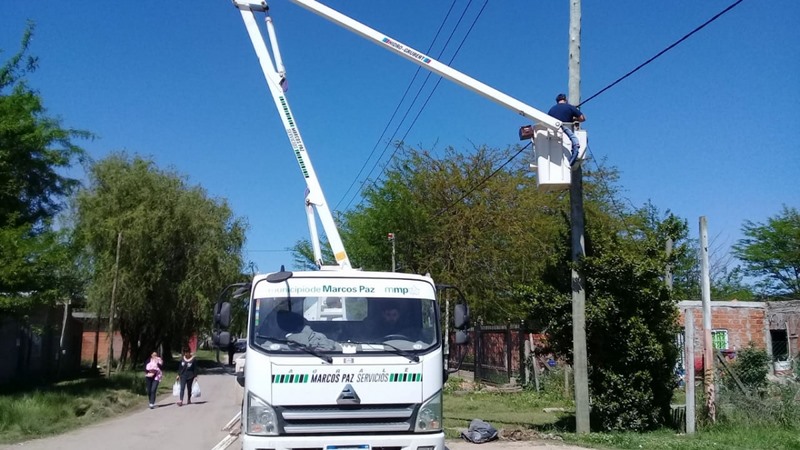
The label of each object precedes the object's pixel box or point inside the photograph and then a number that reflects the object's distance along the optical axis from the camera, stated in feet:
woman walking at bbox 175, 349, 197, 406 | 70.15
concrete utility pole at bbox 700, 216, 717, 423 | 41.98
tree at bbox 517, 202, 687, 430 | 42.60
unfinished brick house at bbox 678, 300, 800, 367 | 81.00
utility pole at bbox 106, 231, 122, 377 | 101.21
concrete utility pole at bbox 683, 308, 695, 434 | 41.36
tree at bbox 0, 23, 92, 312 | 56.49
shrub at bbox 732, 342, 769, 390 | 45.01
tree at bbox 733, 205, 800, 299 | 146.82
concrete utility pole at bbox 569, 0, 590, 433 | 42.37
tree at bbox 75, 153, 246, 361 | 112.68
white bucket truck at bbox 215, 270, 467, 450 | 25.99
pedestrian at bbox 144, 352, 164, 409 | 71.97
